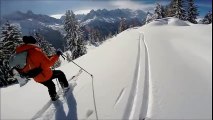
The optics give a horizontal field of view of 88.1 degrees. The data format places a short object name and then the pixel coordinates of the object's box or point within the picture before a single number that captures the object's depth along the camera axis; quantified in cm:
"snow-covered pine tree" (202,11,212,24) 4034
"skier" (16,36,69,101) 325
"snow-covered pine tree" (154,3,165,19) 4016
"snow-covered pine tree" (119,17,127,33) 4791
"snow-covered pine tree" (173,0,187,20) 3151
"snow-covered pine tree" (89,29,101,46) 6789
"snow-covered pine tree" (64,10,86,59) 2642
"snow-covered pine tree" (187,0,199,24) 3321
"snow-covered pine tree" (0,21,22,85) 1680
